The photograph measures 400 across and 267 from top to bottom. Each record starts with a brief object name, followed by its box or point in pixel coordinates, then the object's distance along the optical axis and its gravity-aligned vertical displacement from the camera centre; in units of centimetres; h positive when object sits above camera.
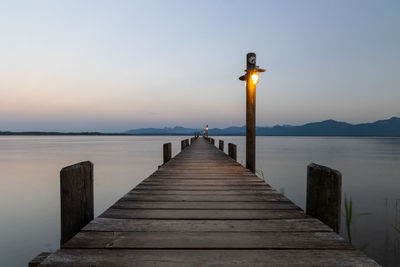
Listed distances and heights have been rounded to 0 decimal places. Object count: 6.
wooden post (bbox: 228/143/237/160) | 830 -71
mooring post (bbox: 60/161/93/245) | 206 -62
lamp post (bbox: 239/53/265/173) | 587 +74
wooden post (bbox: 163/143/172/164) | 842 -72
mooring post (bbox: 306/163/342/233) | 232 -64
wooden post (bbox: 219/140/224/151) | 1338 -80
